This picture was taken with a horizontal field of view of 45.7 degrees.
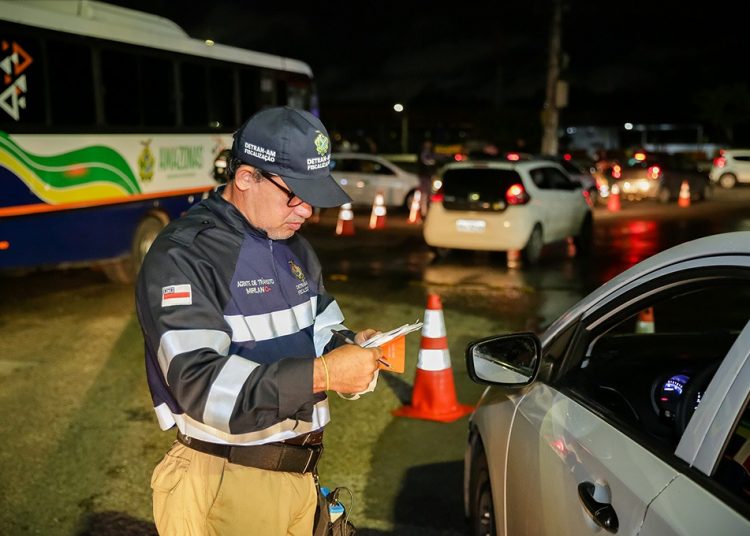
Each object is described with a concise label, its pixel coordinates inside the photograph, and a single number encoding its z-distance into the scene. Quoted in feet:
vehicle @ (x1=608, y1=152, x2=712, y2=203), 86.28
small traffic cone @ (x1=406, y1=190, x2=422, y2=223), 65.05
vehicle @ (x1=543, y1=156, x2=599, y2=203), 71.15
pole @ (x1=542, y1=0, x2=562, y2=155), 89.86
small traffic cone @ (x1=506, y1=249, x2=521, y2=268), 44.37
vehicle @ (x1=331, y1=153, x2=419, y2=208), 70.33
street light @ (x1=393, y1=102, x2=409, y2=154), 183.73
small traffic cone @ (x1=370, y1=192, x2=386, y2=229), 61.31
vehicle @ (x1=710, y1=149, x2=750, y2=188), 110.93
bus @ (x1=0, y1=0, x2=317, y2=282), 31.04
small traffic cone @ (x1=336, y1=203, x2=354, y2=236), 57.06
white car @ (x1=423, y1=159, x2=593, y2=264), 43.83
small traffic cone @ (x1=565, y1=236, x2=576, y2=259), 49.35
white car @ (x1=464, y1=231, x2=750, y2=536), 6.96
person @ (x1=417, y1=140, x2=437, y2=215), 68.59
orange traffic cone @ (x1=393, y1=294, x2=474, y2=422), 20.04
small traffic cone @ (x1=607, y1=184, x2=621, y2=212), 76.13
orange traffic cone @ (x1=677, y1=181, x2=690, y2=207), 82.69
